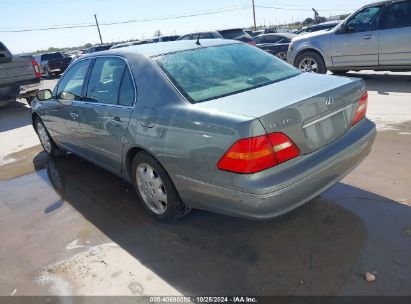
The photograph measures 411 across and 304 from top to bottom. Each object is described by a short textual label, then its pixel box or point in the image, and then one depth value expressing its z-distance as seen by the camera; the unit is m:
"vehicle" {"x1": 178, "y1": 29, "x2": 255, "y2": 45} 14.85
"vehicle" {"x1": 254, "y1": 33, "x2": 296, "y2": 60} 15.34
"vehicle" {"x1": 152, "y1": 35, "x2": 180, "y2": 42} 20.13
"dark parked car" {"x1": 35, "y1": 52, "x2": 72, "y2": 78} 24.66
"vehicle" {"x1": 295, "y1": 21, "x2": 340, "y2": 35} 17.79
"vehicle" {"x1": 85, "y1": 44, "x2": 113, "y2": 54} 23.78
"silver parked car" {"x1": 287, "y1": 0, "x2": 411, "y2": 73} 8.09
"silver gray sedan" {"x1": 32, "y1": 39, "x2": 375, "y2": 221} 2.62
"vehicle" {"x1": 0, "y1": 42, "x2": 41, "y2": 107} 10.19
